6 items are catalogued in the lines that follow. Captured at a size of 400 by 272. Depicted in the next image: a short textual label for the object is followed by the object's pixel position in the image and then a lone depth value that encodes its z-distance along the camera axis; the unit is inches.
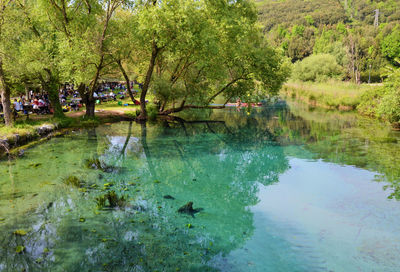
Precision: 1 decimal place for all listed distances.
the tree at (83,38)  853.3
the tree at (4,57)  704.4
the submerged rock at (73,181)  491.8
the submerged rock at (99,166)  579.8
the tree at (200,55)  860.6
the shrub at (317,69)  2596.0
